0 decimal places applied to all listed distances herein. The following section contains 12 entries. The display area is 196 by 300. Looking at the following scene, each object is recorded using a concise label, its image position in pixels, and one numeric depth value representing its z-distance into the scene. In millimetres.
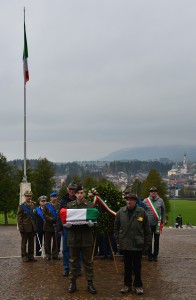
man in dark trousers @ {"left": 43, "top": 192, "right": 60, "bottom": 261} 11719
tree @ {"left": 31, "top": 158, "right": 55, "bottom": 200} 45350
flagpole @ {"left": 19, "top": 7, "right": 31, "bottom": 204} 23797
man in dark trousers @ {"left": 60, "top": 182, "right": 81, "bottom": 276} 9695
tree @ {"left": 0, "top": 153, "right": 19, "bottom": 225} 39438
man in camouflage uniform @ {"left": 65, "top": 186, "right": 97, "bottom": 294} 8391
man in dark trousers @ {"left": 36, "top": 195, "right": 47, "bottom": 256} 12203
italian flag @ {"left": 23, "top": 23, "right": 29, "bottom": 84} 23797
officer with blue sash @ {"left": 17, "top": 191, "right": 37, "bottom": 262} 11641
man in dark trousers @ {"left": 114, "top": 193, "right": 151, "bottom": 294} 8336
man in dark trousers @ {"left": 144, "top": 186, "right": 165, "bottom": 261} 11562
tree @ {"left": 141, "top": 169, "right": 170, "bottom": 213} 65438
